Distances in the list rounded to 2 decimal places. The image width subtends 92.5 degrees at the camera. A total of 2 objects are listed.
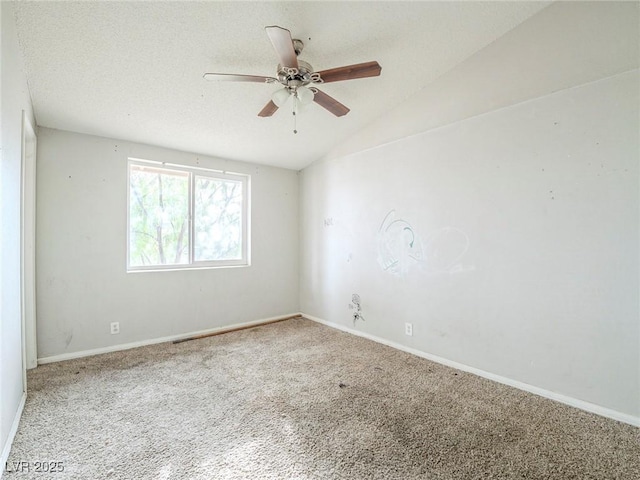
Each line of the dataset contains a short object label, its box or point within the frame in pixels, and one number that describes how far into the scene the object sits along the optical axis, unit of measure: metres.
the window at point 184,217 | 3.29
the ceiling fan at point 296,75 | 1.64
